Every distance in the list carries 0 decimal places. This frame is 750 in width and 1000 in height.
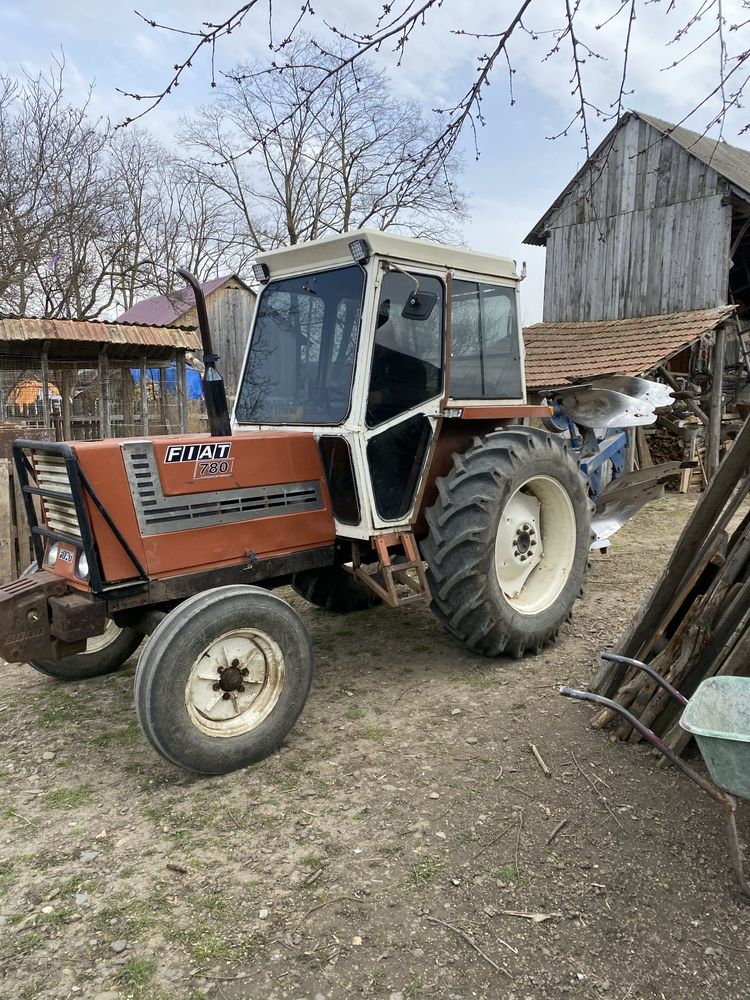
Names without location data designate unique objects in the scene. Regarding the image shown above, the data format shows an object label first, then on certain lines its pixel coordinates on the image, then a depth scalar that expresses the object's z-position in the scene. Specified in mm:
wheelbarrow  2258
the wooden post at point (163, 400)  14837
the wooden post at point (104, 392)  12961
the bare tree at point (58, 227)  12281
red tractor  3316
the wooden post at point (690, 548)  3672
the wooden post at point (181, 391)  14366
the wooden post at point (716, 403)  11980
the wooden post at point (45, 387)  12500
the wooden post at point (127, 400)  14609
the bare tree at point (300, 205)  20250
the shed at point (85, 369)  11766
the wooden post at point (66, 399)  13227
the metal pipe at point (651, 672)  2721
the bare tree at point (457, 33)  2688
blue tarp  17256
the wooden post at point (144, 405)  13055
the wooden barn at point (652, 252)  11414
